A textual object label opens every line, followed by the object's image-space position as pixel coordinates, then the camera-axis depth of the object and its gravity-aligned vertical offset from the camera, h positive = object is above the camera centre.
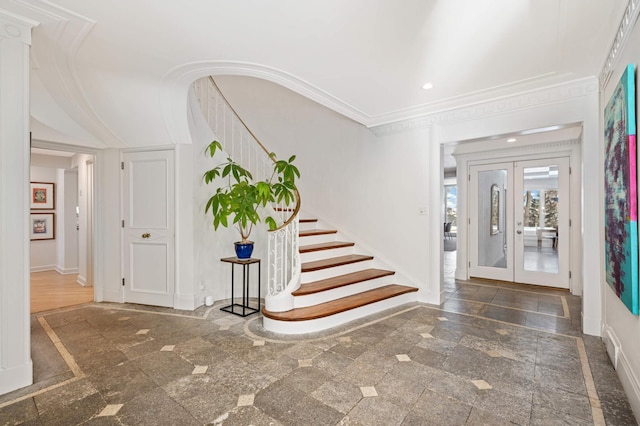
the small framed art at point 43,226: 6.54 -0.27
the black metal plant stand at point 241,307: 3.78 -1.24
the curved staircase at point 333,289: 3.29 -1.00
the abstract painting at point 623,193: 1.86 +0.13
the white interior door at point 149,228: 4.11 -0.20
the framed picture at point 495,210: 5.70 +0.03
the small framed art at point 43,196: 6.52 +0.38
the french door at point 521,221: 5.00 -0.17
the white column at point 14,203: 2.12 +0.08
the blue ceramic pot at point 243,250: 3.82 -0.47
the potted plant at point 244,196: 3.56 +0.20
